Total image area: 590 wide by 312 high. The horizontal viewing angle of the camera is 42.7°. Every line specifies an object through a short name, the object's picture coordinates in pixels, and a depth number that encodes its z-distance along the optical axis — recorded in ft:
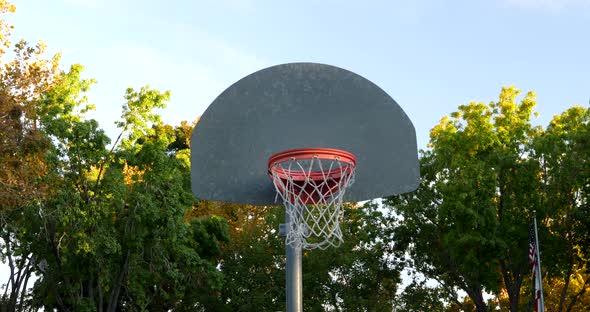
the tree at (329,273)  81.97
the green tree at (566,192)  75.61
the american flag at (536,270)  68.74
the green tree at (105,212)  64.64
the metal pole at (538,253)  69.21
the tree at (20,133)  54.49
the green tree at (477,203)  73.72
